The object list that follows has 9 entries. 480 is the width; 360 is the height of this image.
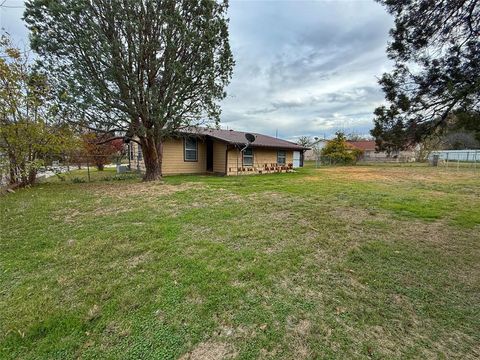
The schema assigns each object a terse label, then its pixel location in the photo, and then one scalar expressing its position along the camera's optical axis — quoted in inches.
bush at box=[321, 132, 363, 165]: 1002.1
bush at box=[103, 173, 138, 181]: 464.4
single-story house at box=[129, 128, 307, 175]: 540.0
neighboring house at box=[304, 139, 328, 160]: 1405.6
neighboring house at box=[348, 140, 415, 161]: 1228.6
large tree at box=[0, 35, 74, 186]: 303.0
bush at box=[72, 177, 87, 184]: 423.5
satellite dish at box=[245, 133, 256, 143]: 563.2
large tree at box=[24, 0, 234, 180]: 315.9
